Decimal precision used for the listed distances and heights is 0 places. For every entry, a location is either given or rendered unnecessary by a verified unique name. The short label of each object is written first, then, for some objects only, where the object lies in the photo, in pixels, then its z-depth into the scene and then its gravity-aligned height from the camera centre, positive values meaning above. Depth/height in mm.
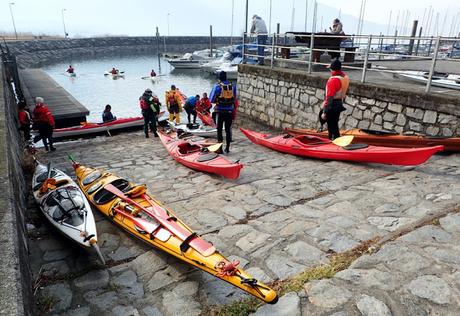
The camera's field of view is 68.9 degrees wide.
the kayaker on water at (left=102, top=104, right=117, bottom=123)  13797 -3081
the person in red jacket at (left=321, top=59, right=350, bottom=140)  6797 -1072
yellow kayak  3064 -2264
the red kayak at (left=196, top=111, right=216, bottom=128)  14680 -3411
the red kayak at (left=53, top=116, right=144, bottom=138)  12703 -3359
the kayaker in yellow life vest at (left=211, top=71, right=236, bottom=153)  8445 -1481
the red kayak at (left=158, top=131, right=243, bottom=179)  6465 -2535
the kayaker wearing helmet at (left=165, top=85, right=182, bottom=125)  15258 -2837
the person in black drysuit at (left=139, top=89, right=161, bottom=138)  11273 -2238
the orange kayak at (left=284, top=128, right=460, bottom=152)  6367 -1910
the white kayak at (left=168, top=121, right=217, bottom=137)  11812 -3117
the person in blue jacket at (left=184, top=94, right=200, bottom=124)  15625 -2924
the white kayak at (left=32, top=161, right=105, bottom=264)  4124 -2346
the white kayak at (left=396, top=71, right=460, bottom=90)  7684 -909
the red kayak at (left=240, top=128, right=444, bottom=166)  5838 -2168
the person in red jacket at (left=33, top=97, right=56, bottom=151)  10039 -2422
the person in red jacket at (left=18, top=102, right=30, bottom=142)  10484 -2528
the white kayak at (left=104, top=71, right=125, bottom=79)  37469 -4031
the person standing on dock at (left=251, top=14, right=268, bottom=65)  13490 +504
